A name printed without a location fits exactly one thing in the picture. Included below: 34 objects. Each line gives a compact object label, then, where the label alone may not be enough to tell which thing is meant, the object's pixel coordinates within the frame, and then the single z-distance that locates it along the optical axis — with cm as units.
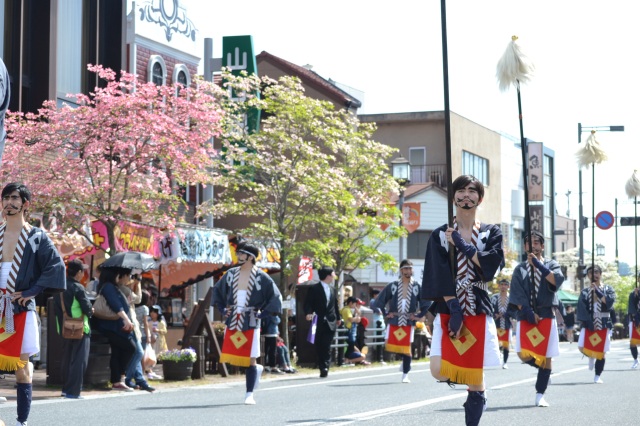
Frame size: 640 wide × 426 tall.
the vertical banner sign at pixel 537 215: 5600
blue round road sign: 4584
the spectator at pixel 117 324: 1552
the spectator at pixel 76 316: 1441
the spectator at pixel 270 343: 2111
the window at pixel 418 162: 5572
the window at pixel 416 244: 5331
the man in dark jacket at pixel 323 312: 2019
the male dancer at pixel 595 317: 1978
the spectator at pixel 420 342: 2808
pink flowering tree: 2047
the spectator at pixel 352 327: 2498
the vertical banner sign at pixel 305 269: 3096
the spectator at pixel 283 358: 2152
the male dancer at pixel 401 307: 1977
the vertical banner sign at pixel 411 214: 3802
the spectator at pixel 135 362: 1592
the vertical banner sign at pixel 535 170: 5628
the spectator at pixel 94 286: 1828
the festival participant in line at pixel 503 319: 2630
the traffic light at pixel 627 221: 4009
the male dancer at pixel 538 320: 1316
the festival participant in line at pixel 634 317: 2519
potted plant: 1842
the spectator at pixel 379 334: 2696
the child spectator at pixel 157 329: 2158
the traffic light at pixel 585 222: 5318
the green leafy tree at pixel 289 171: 2644
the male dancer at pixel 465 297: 835
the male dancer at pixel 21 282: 920
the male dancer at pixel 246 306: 1406
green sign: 3231
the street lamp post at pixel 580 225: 4219
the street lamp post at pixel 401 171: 3170
